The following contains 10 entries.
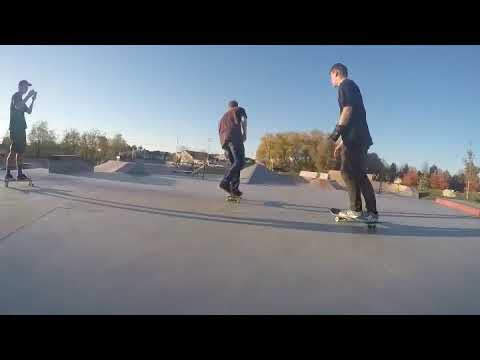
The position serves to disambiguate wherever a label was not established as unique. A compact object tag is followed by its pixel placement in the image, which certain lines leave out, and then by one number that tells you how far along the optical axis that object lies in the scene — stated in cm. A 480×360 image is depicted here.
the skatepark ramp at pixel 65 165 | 754
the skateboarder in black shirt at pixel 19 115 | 429
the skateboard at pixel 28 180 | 417
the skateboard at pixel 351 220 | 254
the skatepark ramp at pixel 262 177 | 839
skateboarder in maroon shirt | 392
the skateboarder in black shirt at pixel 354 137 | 264
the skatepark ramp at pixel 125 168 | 931
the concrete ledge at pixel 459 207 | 395
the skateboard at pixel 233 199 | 383
